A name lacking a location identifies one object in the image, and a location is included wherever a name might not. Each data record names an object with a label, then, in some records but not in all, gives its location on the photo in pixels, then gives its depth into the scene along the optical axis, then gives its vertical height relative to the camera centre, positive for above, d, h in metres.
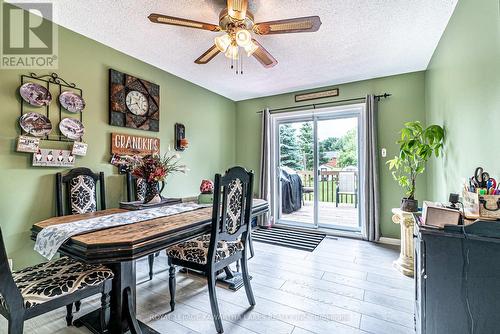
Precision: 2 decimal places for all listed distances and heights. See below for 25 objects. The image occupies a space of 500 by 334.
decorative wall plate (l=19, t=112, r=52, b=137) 2.02 +0.44
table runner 1.36 -0.37
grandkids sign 2.70 +0.34
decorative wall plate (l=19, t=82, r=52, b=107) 2.03 +0.71
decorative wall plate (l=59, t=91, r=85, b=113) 2.26 +0.71
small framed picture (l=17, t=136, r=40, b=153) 1.98 +0.25
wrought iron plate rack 2.06 +0.85
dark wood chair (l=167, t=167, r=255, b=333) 1.66 -0.58
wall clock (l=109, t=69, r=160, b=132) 2.69 +0.88
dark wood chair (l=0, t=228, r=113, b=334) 1.10 -0.64
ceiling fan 1.66 +1.12
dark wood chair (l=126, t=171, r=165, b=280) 2.74 -0.21
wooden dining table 1.23 -0.44
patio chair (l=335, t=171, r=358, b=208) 4.01 -0.30
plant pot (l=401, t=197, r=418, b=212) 2.60 -0.41
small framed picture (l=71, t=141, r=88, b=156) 2.32 +0.24
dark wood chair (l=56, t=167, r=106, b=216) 2.16 -0.20
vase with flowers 2.14 +0.01
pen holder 1.10 -0.19
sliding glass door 3.95 +0.04
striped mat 3.40 -1.11
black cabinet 1.03 -0.52
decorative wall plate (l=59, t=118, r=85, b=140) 2.25 +0.44
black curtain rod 3.54 +1.15
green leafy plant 2.38 +0.24
